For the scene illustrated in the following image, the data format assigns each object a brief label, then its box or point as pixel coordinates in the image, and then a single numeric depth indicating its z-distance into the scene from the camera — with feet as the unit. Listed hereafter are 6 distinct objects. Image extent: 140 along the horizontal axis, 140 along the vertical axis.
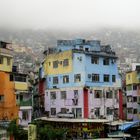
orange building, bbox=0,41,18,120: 147.02
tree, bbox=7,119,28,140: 131.95
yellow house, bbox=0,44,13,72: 148.71
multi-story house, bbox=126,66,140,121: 196.65
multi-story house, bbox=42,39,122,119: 160.04
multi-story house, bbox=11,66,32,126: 152.25
